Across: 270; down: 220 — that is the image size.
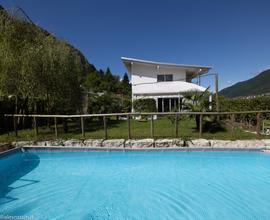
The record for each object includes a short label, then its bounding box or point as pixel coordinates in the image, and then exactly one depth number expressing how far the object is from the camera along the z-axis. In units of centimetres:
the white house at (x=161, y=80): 1952
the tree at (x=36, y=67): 1063
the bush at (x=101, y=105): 1697
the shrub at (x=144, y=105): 1881
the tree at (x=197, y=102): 1077
